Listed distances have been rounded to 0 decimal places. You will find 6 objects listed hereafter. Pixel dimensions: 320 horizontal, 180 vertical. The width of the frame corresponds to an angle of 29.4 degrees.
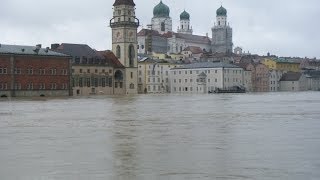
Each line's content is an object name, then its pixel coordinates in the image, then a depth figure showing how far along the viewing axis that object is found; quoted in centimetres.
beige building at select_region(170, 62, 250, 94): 17088
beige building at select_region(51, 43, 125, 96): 14038
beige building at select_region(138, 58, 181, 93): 17562
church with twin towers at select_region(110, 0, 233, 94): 15412
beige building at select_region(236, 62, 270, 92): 19388
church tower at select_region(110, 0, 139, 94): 15412
